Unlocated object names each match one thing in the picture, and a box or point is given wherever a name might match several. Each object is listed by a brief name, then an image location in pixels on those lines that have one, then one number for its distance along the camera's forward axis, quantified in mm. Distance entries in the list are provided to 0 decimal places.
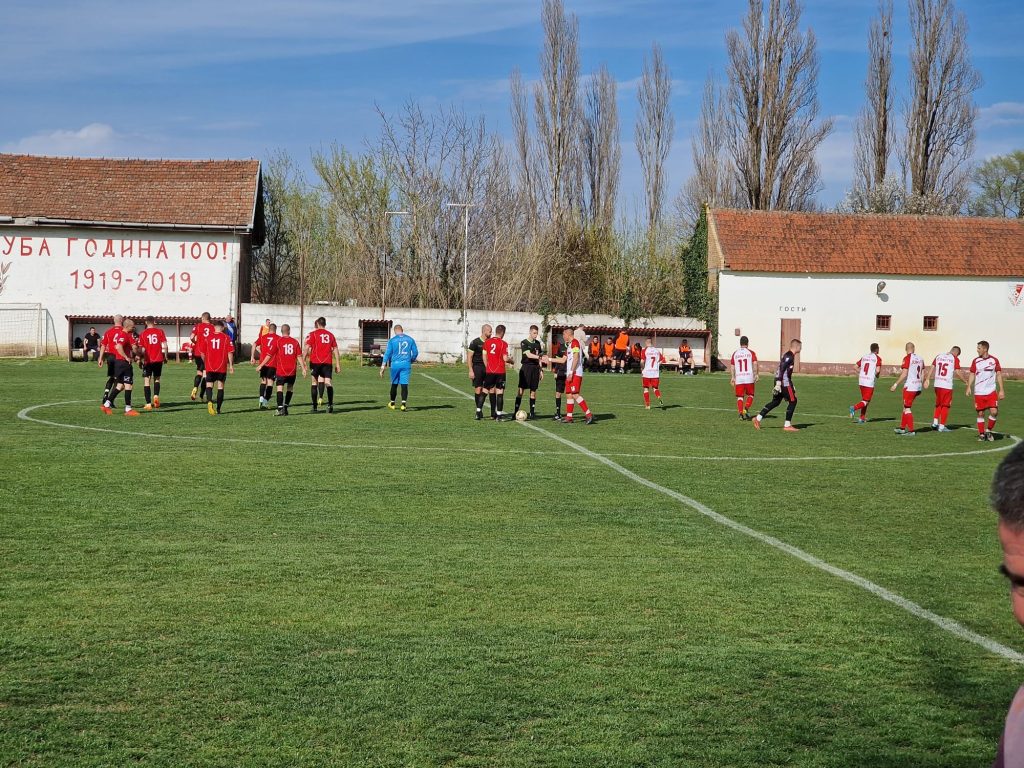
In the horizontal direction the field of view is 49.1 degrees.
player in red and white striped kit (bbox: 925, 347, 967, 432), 21500
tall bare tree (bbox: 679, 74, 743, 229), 63219
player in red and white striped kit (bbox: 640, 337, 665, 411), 26156
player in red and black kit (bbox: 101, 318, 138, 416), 20578
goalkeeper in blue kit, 23422
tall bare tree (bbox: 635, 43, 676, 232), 62125
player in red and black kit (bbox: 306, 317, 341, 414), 22000
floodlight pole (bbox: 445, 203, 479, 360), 47500
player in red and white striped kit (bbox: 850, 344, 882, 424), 23438
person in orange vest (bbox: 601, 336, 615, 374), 46469
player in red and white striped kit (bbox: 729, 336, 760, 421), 23719
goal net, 45031
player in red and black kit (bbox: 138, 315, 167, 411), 22156
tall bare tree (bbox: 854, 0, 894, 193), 60812
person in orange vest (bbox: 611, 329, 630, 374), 45688
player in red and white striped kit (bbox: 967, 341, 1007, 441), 20328
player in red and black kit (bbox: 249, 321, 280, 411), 22219
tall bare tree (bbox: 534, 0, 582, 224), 60062
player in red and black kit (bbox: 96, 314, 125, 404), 20797
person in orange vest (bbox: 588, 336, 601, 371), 46281
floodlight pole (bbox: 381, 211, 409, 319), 53594
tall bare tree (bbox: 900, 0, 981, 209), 58750
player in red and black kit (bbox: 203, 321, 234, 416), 21484
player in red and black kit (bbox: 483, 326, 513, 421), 21283
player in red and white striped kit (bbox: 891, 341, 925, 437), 21266
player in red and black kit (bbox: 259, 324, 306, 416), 21330
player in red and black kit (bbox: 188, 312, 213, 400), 21953
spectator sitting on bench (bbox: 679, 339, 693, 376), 47750
